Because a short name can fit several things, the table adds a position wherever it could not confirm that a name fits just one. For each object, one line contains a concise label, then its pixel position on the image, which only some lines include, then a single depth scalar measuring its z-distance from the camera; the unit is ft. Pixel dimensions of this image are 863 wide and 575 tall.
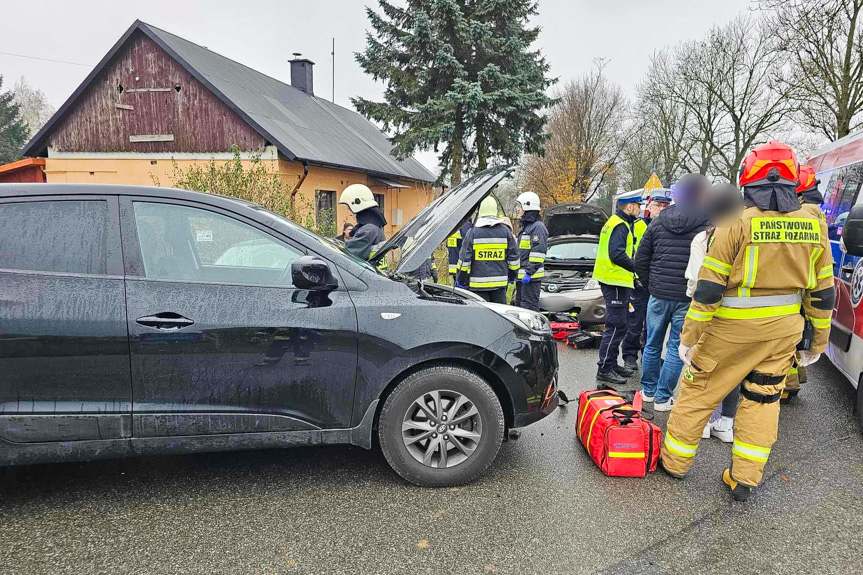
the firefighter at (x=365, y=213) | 17.76
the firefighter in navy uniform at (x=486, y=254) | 18.93
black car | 9.00
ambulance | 11.69
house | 56.85
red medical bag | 11.01
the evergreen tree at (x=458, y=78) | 51.37
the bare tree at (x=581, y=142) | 100.17
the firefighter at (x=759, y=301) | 9.53
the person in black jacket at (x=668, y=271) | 14.30
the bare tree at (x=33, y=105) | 164.23
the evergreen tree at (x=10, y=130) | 125.39
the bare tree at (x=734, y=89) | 85.81
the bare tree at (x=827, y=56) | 59.06
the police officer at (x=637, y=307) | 16.63
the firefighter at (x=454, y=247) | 26.24
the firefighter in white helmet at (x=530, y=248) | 21.77
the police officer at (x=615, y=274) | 16.72
